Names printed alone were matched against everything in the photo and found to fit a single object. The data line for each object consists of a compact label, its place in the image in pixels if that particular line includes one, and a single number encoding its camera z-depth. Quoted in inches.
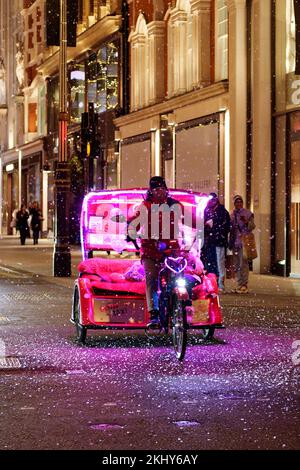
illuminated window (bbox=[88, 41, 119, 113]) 1660.9
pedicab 462.6
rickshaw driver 473.4
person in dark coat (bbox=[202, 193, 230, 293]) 813.9
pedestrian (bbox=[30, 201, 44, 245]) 1871.3
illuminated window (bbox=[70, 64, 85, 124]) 1835.6
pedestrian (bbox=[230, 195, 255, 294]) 818.2
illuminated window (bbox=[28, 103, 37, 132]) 2338.8
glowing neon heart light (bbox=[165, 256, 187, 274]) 463.5
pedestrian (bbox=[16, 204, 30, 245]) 1838.1
